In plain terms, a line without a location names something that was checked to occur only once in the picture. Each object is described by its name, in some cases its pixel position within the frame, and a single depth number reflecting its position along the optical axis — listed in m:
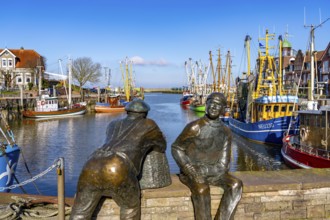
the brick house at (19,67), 62.02
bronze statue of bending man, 3.93
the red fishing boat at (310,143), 16.11
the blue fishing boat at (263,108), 27.33
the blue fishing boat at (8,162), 10.79
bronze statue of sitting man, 4.88
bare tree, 76.69
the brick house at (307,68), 59.18
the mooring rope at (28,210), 5.80
